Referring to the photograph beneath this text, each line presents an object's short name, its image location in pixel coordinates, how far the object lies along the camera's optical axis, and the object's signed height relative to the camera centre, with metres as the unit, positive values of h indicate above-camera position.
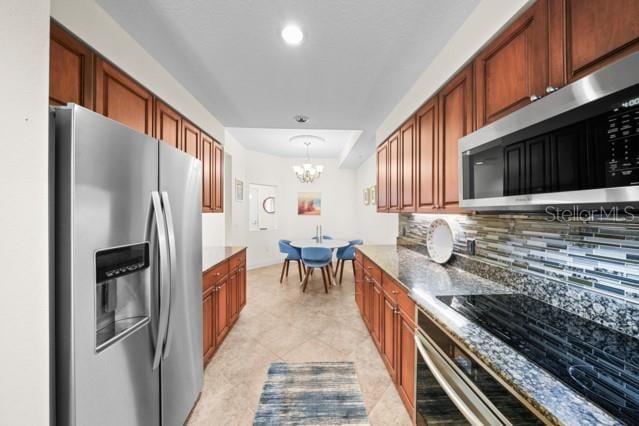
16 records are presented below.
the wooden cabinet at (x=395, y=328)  1.50 -0.88
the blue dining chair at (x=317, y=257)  3.99 -0.74
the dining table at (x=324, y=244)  4.41 -0.59
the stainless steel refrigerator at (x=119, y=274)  0.81 -0.25
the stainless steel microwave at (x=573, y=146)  0.66 +0.23
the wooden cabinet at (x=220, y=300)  2.05 -0.87
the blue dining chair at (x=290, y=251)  4.57 -0.74
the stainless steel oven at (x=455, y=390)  0.71 -0.63
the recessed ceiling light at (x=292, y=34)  1.56 +1.18
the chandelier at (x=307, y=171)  5.02 +0.87
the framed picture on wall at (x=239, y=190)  5.00 +0.48
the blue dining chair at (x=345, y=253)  4.54 -0.76
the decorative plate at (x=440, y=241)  2.02 -0.25
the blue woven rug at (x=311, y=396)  1.61 -1.35
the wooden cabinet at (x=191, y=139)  2.29 +0.74
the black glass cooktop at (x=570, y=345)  0.62 -0.46
